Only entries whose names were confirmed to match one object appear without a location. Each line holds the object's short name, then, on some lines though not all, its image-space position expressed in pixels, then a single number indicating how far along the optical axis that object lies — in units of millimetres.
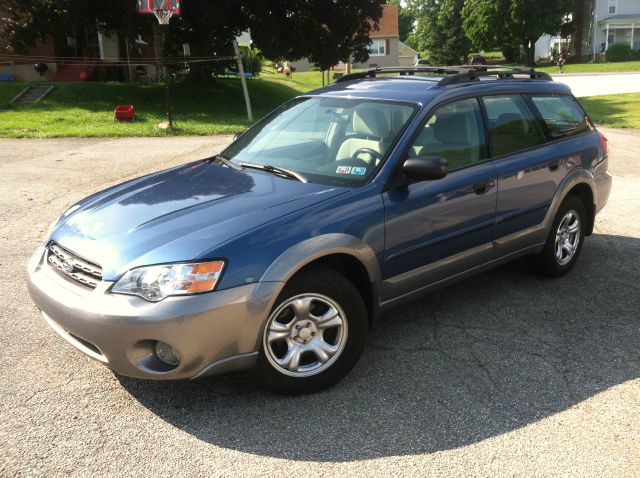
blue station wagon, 3102
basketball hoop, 16433
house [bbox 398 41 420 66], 82375
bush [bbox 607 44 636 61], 57406
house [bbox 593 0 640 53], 61469
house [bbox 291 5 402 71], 74188
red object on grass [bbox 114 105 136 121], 18516
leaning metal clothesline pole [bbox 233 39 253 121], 20595
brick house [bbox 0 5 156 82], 26047
